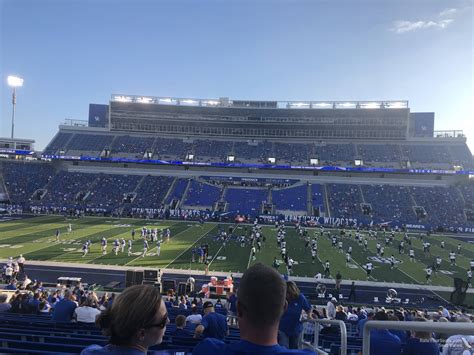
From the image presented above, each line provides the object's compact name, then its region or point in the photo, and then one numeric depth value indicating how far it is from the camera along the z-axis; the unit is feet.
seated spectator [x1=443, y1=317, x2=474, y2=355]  13.60
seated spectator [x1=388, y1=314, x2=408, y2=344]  19.91
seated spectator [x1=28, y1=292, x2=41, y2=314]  28.14
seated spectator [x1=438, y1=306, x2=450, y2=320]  35.80
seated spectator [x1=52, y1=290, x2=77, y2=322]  22.79
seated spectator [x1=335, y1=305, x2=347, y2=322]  33.24
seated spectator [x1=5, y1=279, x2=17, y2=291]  45.01
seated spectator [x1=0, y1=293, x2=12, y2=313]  27.32
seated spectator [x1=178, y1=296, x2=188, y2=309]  37.87
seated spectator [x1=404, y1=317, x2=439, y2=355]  13.01
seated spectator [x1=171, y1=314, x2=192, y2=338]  19.93
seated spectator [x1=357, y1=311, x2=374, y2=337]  23.56
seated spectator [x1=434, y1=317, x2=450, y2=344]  24.19
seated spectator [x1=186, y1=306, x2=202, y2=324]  25.44
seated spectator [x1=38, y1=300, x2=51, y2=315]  29.17
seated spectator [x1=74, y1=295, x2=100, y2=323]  23.16
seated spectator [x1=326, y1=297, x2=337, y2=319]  35.29
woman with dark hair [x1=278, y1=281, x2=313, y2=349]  15.57
